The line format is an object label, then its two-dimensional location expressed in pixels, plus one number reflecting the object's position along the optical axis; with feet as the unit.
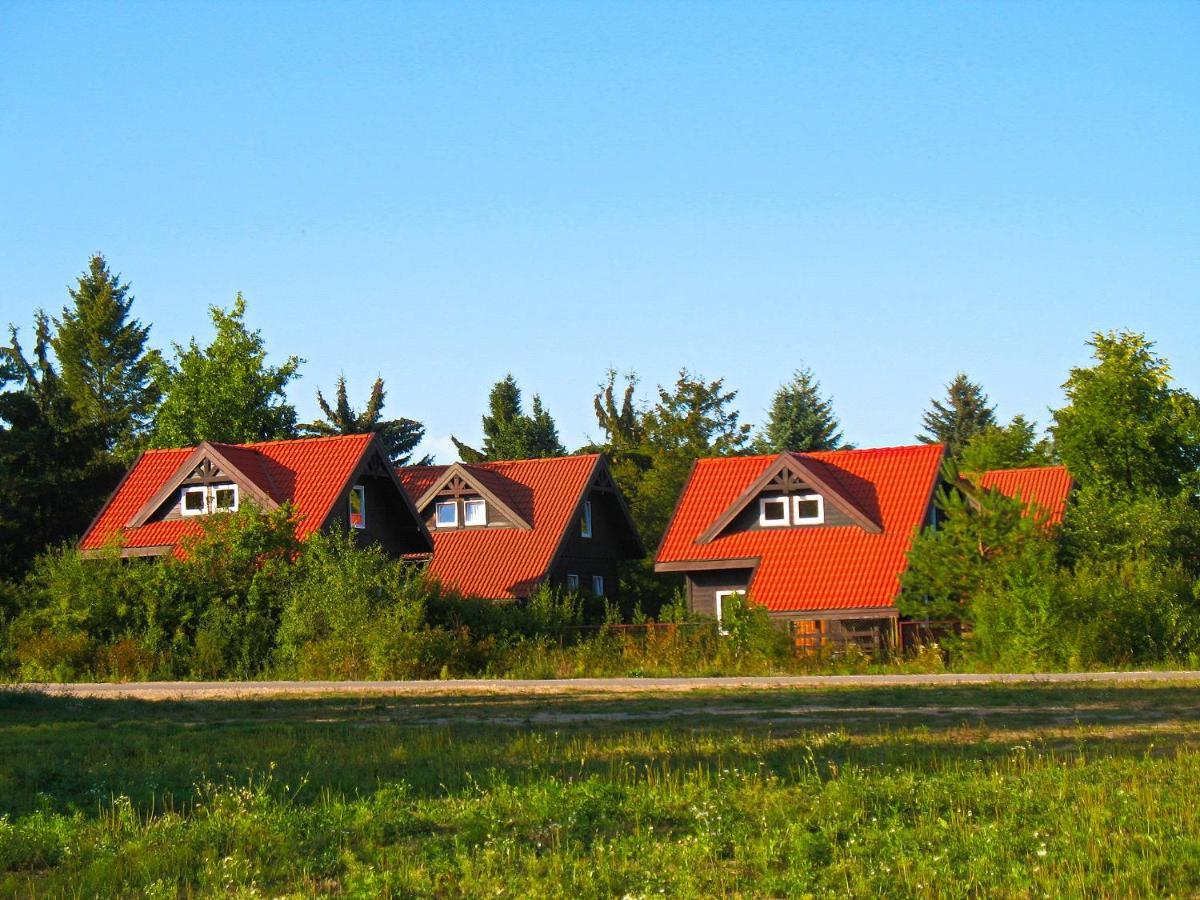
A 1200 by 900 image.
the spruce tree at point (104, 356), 270.87
